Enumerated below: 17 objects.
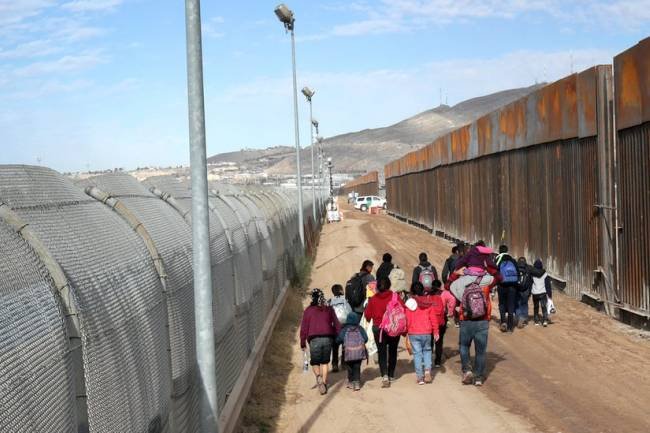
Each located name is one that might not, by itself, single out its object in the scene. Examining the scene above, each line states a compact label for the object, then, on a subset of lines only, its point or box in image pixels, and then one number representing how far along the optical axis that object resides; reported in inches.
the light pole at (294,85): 1015.0
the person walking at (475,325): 442.9
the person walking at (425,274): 515.8
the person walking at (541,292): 627.2
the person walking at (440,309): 474.3
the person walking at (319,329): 447.5
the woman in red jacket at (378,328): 463.2
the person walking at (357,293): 512.7
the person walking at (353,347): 455.5
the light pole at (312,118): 1517.0
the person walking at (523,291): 615.5
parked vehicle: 3487.2
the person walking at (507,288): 604.7
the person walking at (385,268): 553.6
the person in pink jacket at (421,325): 460.4
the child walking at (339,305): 479.2
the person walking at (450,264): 576.5
